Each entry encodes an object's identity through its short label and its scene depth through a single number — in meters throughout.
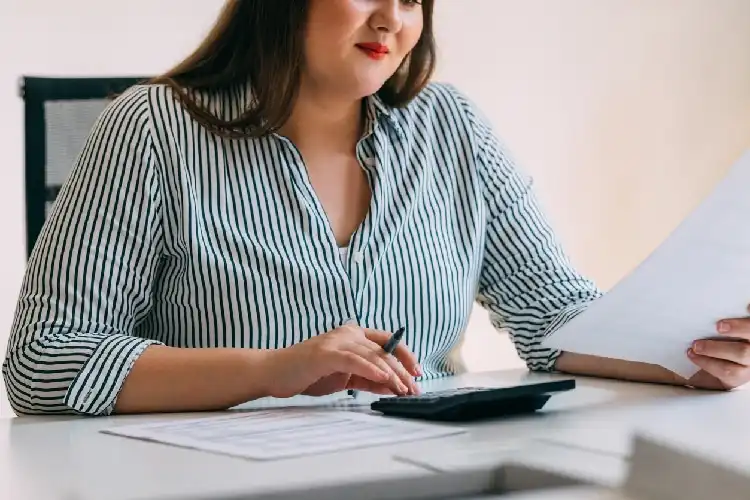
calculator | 1.98
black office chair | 2.59
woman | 2.14
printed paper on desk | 1.84
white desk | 1.72
